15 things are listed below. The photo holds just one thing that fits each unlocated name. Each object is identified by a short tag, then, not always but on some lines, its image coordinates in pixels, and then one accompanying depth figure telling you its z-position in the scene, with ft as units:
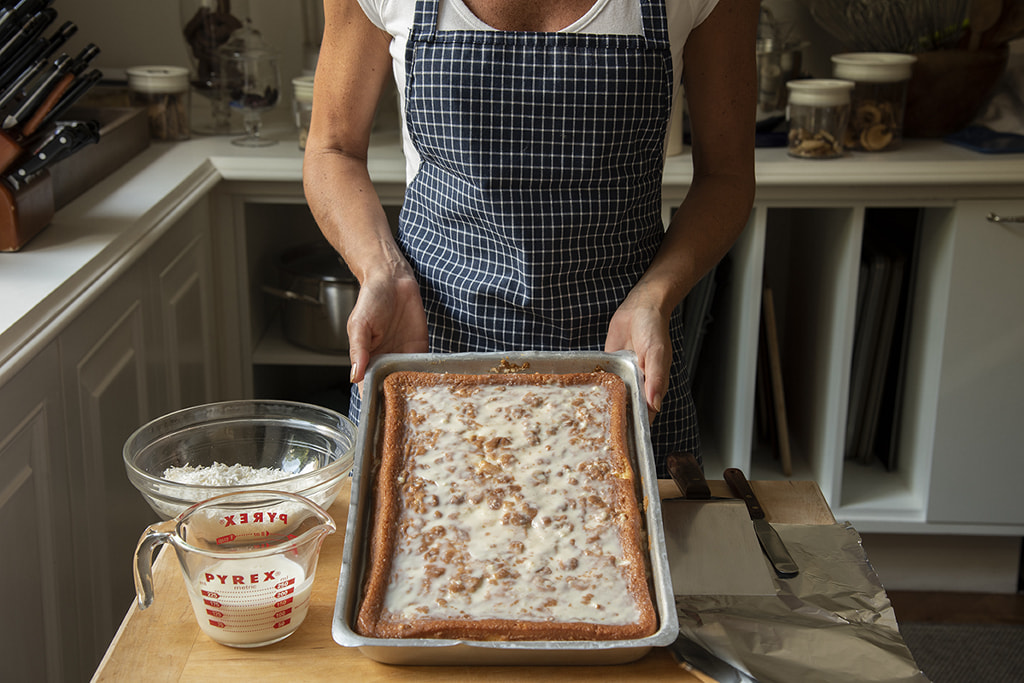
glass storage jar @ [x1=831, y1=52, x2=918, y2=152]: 6.61
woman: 3.77
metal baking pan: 2.22
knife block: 4.58
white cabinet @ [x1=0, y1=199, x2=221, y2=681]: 3.98
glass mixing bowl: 3.12
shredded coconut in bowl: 3.04
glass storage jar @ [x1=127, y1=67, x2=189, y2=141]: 7.01
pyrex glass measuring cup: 2.50
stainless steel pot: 6.96
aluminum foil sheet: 2.51
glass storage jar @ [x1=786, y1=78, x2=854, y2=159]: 6.48
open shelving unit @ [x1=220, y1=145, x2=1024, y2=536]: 6.55
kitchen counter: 4.78
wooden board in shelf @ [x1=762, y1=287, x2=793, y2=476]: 7.07
